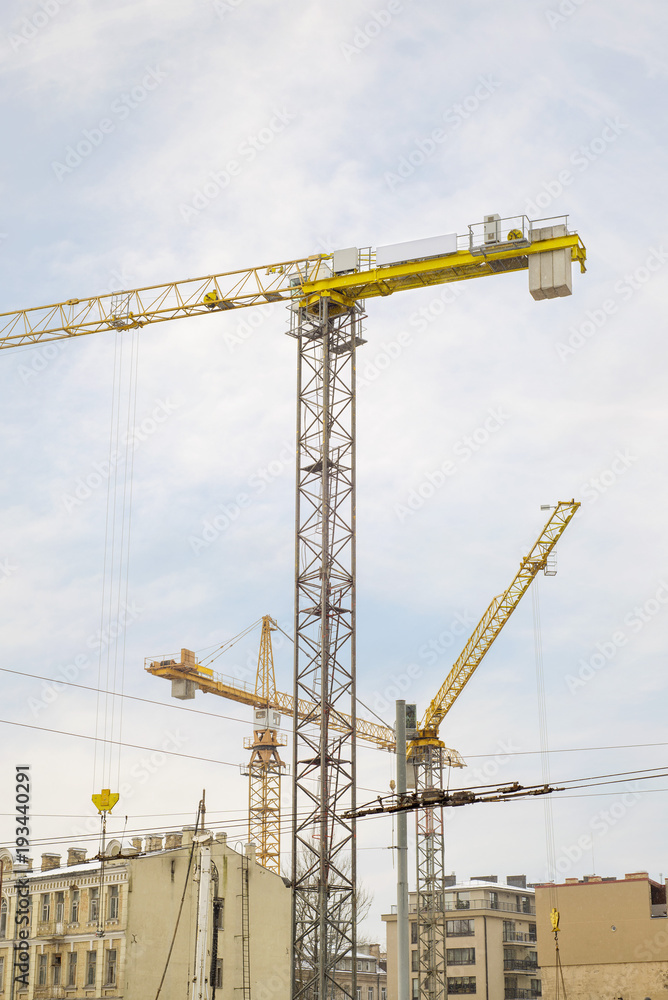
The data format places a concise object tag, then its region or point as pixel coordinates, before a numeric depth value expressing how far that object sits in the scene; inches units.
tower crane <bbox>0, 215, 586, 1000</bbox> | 1657.2
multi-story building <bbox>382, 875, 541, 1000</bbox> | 3570.4
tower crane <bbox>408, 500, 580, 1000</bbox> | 3171.8
